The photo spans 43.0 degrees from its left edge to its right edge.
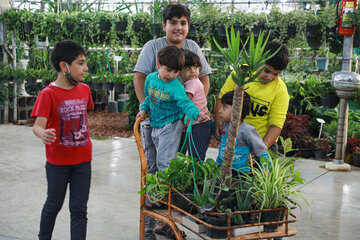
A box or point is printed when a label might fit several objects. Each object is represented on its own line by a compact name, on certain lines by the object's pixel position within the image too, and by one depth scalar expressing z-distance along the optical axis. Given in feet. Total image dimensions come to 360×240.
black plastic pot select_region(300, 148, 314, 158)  19.77
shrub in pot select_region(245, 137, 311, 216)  6.63
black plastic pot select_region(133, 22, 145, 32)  22.61
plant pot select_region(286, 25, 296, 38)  19.72
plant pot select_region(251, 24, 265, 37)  20.53
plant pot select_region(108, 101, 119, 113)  31.65
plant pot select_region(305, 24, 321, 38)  19.21
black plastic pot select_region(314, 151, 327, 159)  19.56
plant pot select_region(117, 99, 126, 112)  32.73
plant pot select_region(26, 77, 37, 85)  26.71
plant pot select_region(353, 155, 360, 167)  18.22
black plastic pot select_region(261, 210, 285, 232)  6.53
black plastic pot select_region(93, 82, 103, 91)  26.39
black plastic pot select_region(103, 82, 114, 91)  25.95
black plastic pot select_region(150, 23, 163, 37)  21.84
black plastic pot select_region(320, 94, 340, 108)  19.04
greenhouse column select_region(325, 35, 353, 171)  17.39
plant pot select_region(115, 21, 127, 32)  23.18
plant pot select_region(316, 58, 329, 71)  27.07
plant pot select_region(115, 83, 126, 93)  25.70
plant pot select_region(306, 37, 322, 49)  19.95
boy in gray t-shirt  9.79
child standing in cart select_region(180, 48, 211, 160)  9.30
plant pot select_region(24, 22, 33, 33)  25.86
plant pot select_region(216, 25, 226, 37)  20.98
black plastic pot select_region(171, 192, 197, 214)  7.04
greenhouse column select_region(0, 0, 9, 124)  26.45
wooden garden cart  6.20
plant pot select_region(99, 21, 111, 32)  23.53
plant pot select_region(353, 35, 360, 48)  19.13
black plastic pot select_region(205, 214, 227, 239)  6.25
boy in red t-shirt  8.52
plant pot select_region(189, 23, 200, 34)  21.95
